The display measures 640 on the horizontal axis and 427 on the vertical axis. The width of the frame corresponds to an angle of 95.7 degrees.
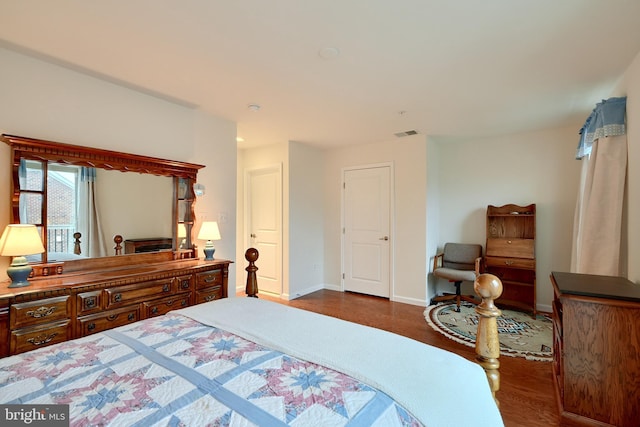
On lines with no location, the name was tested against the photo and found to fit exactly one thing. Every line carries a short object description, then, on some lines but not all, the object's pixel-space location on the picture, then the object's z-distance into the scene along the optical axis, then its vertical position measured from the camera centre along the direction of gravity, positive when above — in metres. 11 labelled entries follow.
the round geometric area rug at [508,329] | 2.73 -1.23
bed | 0.81 -0.54
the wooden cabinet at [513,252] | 3.74 -0.45
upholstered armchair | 3.79 -0.67
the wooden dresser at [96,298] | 1.75 -0.57
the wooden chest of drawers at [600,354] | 1.63 -0.80
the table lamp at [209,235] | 2.99 -0.16
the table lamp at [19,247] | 1.85 -0.17
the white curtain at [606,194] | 2.23 +0.19
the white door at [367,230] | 4.48 -0.18
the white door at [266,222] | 4.57 -0.05
